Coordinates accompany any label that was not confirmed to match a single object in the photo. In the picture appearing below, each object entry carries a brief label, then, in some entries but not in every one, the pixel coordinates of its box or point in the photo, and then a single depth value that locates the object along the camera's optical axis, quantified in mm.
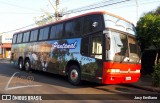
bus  10859
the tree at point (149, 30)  13398
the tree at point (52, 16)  32638
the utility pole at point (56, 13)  32438
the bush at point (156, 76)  12391
